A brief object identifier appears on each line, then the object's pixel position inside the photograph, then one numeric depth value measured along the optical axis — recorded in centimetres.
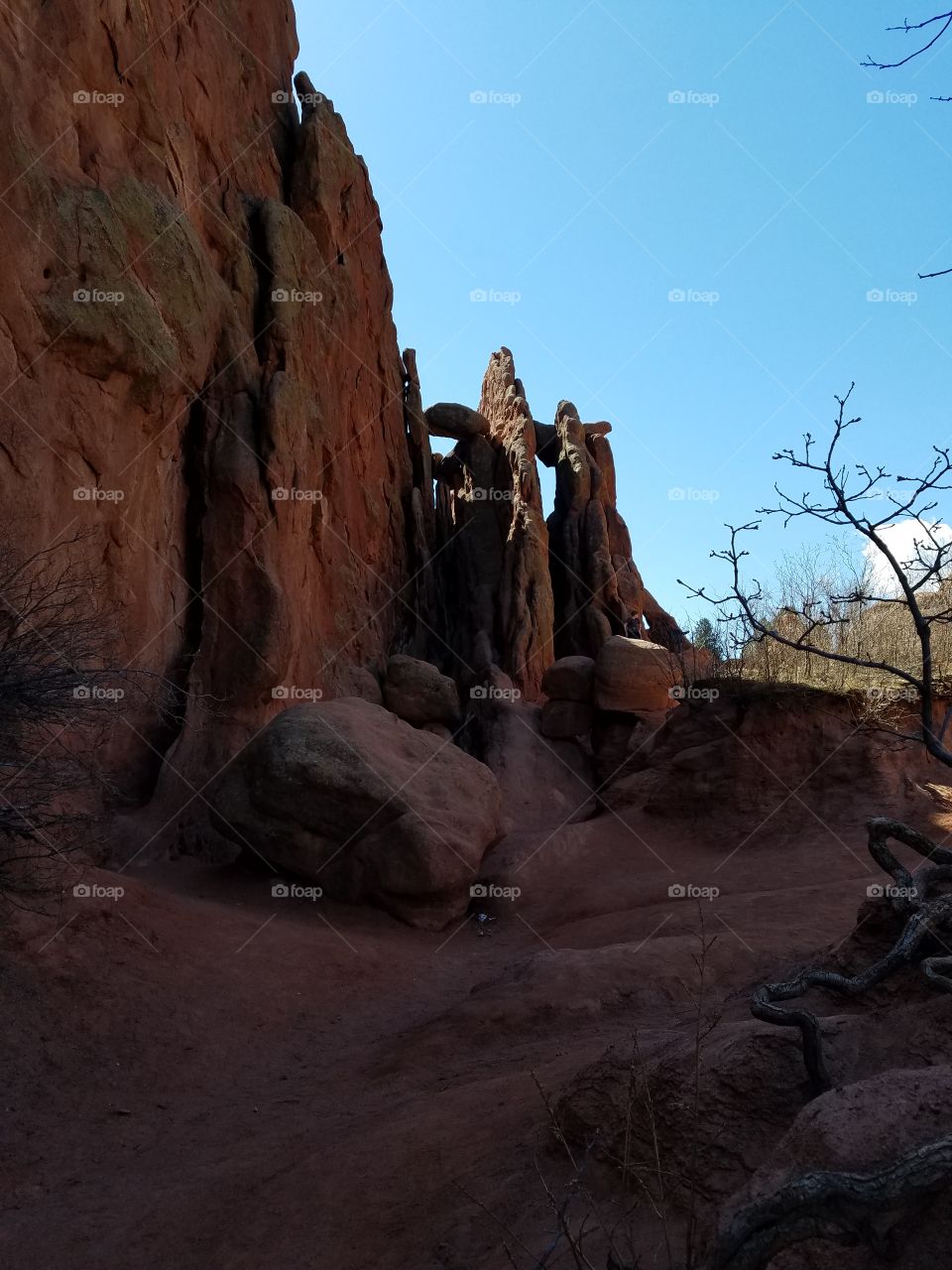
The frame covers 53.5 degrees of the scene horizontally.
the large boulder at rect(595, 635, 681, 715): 1858
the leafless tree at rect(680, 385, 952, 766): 347
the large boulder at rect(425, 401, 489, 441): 2848
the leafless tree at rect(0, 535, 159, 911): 702
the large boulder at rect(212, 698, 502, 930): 1158
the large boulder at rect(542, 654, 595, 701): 1944
